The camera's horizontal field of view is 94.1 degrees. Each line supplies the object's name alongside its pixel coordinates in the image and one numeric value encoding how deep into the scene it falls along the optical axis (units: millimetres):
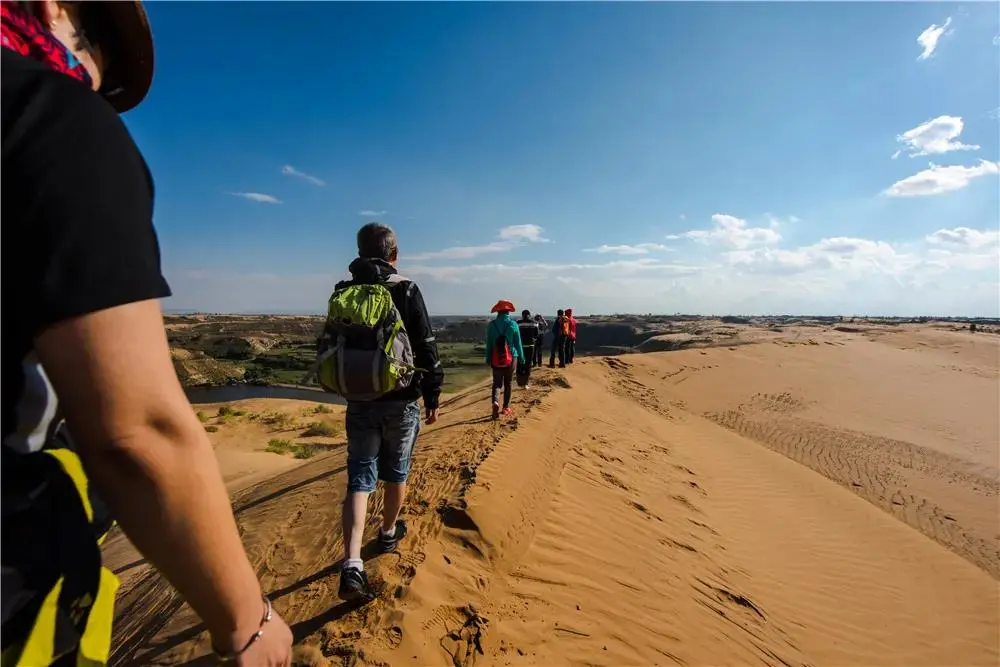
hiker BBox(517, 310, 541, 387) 12258
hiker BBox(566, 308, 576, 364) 16531
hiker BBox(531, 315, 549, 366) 14977
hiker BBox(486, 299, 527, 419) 8688
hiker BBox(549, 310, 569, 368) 16462
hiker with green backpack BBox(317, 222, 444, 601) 2812
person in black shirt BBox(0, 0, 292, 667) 660
